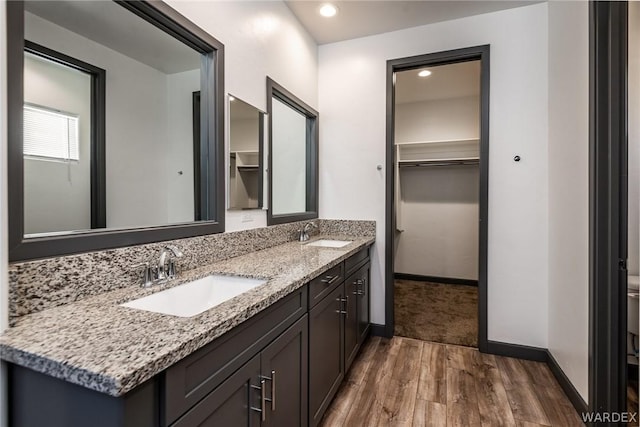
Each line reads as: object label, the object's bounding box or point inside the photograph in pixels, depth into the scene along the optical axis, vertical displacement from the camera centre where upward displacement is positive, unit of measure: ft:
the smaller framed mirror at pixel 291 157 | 7.50 +1.61
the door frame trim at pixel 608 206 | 4.85 +0.11
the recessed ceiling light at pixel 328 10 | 7.76 +5.28
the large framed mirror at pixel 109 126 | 3.16 +1.20
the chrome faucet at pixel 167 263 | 4.12 -0.68
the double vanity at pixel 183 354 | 2.11 -1.21
